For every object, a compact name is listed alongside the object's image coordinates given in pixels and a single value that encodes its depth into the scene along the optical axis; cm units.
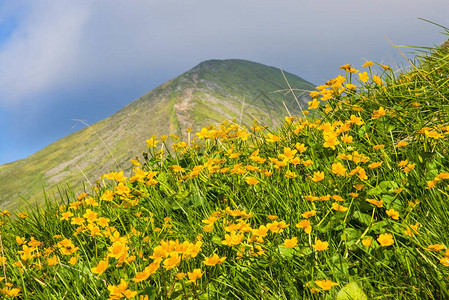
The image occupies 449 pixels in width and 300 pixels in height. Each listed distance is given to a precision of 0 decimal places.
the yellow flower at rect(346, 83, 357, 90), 487
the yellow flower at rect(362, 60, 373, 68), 467
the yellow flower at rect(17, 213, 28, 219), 452
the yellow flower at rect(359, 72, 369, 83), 455
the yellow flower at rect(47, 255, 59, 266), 296
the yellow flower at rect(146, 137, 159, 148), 490
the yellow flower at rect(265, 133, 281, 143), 415
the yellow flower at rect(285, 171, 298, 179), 326
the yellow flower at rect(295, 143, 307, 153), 363
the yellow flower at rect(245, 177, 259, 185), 310
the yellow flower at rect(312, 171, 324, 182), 297
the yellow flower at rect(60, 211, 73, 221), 381
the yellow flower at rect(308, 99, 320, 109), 463
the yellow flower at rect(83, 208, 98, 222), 327
